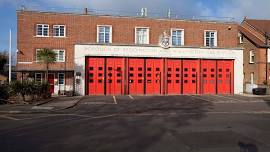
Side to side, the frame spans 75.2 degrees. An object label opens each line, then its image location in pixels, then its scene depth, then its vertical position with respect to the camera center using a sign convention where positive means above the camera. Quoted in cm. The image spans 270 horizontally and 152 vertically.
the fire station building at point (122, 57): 1617 +192
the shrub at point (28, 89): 1155 -85
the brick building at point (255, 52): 2028 +300
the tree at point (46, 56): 1496 +176
